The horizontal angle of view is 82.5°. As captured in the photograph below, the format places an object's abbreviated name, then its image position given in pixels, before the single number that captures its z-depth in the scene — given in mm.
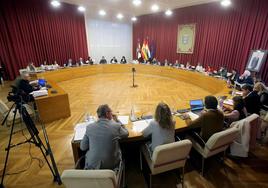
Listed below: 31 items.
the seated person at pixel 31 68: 6090
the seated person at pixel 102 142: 1556
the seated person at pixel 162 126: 1748
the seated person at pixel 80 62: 8116
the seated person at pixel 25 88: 2060
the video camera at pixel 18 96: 1942
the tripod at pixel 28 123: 1946
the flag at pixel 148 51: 8968
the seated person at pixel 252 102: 2654
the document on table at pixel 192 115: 2461
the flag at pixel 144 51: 9023
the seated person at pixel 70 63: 7727
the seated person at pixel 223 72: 5195
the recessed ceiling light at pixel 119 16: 8817
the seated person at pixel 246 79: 4055
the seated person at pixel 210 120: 1994
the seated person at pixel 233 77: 4352
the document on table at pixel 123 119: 2343
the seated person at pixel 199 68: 6429
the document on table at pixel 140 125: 2139
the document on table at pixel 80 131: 1969
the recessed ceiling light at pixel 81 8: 7077
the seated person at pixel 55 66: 6970
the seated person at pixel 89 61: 8352
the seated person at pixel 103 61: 8871
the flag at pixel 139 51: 9258
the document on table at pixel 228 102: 2977
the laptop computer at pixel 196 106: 2715
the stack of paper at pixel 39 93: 3483
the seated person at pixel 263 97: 3222
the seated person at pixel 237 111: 2434
